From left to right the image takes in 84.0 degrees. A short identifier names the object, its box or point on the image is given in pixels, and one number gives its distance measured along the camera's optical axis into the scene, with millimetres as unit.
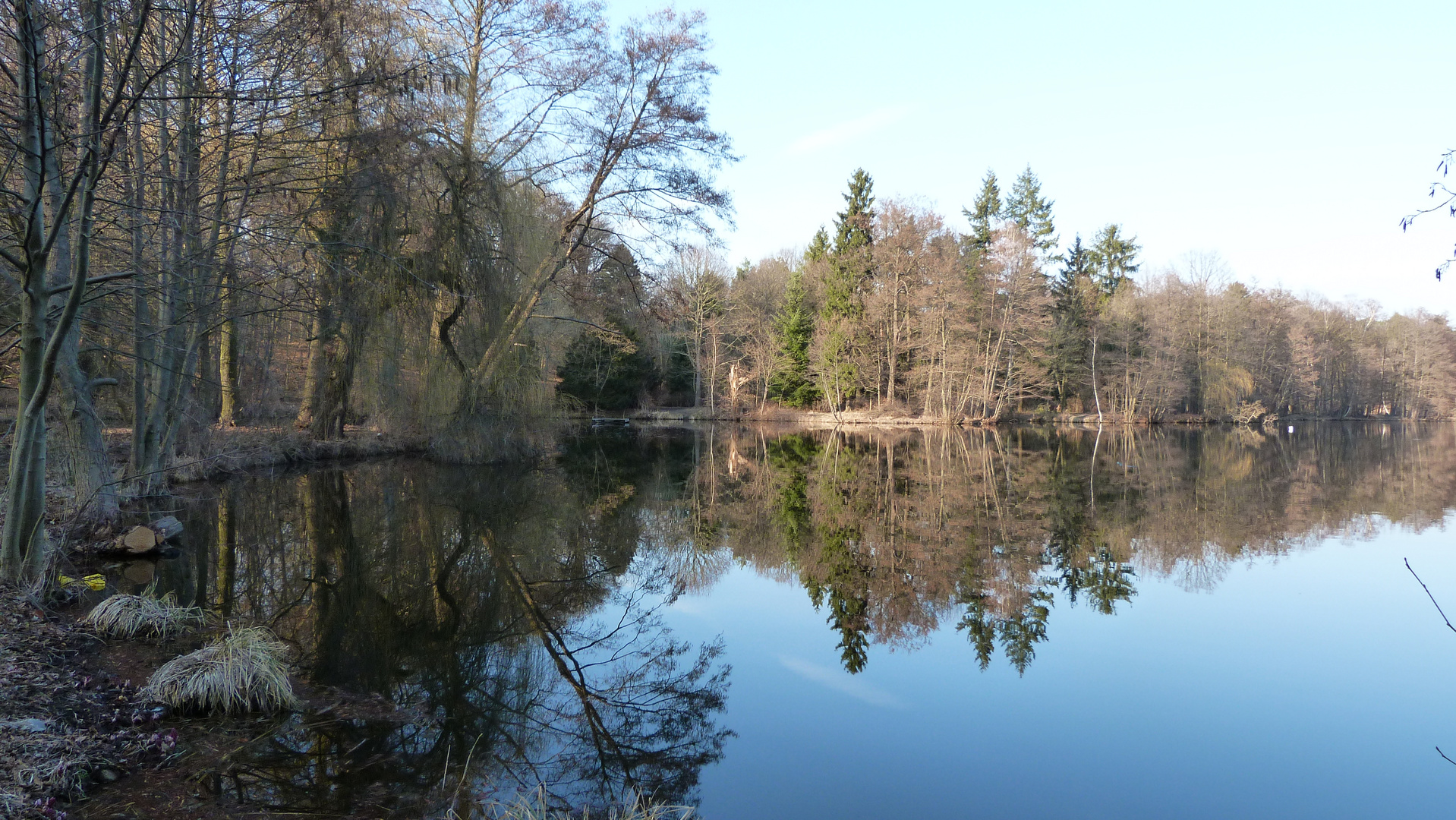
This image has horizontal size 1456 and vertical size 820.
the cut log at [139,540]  8234
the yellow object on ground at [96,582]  6523
